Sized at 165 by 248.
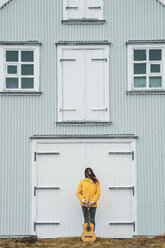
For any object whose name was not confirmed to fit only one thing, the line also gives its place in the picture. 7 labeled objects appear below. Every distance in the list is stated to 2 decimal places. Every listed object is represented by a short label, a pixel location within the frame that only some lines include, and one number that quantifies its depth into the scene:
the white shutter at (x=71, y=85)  14.10
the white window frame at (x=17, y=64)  14.18
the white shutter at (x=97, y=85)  14.10
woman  13.34
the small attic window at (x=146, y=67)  14.20
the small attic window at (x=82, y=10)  14.38
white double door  13.73
